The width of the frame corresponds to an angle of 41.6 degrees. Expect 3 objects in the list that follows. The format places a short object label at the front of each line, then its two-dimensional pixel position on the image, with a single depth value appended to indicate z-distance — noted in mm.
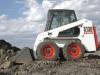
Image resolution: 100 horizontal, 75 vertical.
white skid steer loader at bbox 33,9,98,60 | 7281
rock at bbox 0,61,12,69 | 6673
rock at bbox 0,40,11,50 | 7951
